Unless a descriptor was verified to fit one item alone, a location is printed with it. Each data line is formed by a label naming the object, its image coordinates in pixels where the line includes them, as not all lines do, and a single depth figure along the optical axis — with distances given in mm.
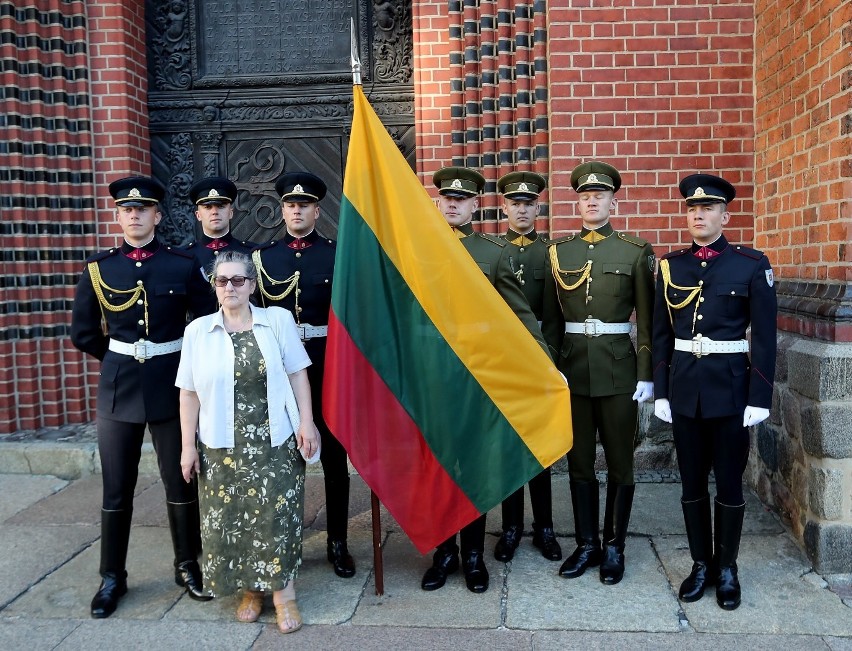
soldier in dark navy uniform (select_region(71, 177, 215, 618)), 3725
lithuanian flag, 3592
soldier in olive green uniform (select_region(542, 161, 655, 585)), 3910
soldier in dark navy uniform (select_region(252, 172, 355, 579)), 4090
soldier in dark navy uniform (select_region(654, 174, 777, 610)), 3559
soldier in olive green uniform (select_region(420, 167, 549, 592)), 3822
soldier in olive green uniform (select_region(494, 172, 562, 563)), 4195
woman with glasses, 3400
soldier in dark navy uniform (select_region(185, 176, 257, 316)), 4359
